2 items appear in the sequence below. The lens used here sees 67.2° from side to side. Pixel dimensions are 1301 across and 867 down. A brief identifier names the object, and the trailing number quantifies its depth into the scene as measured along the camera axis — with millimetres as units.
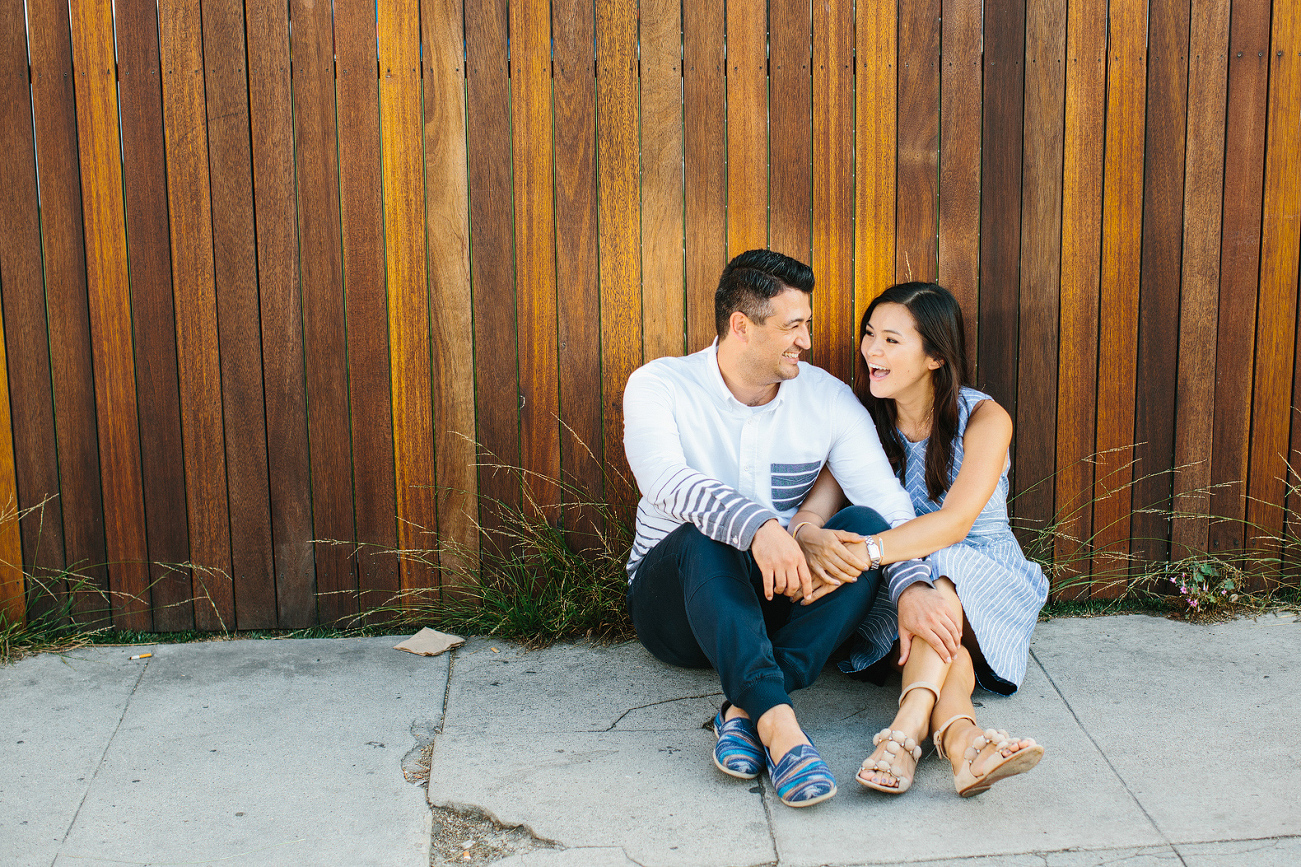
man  2207
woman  2123
